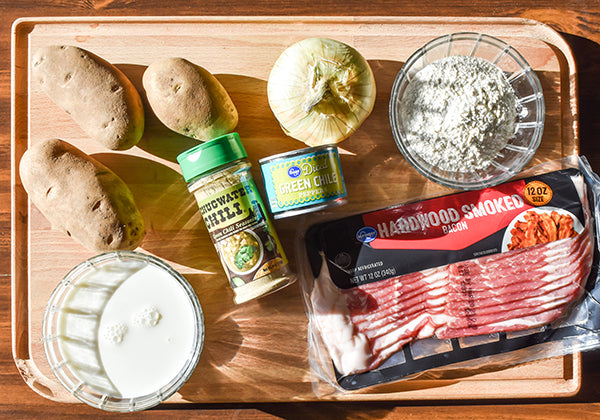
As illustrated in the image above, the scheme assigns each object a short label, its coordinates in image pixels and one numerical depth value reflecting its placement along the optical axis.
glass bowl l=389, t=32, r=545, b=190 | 0.98
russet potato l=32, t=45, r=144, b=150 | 0.94
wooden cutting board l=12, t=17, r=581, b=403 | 1.05
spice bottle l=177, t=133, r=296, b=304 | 0.93
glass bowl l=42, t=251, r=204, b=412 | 0.96
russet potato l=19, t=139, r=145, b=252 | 0.92
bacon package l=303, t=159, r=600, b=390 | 1.04
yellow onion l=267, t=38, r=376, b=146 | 0.90
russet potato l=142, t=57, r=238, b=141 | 0.93
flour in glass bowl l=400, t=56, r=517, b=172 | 0.92
